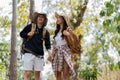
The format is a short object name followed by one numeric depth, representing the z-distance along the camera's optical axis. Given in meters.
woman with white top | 5.30
